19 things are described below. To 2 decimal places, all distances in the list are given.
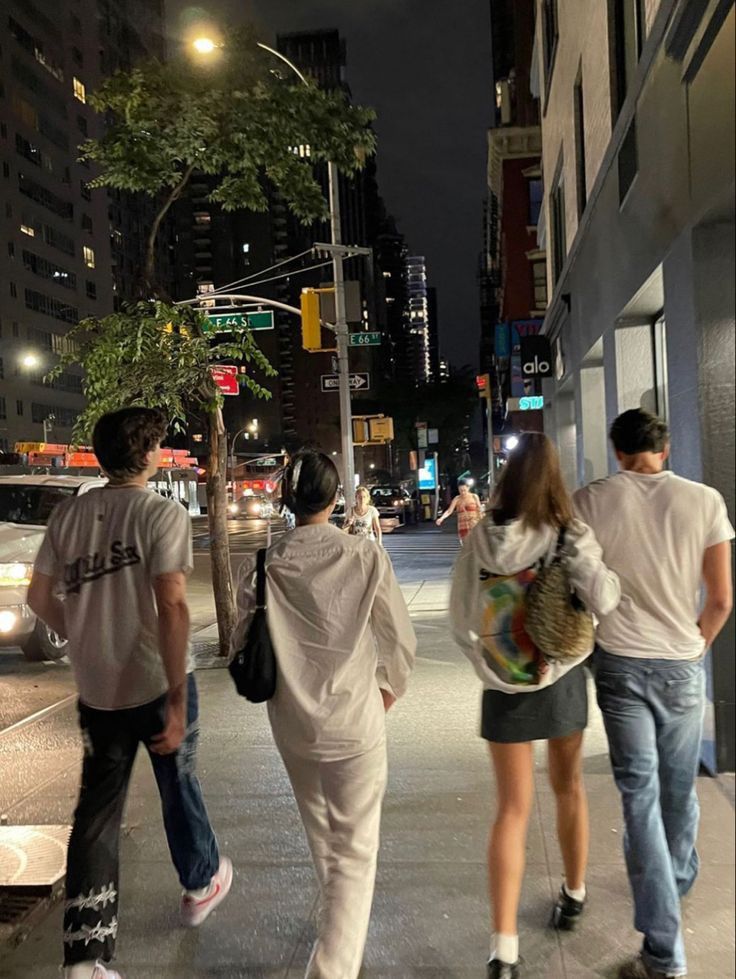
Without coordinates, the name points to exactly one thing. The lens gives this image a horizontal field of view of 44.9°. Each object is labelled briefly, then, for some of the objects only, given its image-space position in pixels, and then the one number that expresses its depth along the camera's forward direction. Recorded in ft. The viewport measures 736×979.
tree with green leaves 27.84
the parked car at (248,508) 179.30
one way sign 57.72
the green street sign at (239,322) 31.60
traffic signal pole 54.70
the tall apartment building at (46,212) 254.47
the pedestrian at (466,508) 53.42
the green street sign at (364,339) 55.11
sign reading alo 57.31
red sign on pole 32.04
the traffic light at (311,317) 55.26
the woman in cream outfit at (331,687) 10.12
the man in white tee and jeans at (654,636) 10.69
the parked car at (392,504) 119.73
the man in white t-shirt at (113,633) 10.95
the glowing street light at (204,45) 26.35
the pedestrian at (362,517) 52.03
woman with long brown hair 10.61
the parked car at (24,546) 31.12
